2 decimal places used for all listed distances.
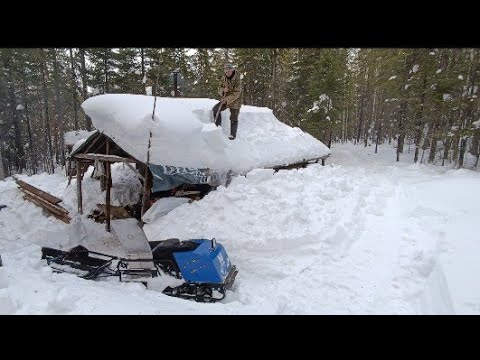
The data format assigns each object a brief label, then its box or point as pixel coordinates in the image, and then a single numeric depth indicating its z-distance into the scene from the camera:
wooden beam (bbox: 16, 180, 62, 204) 11.62
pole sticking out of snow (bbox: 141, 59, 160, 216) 10.22
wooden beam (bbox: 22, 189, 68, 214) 11.29
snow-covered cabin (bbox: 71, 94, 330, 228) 10.34
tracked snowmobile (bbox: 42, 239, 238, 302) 7.24
